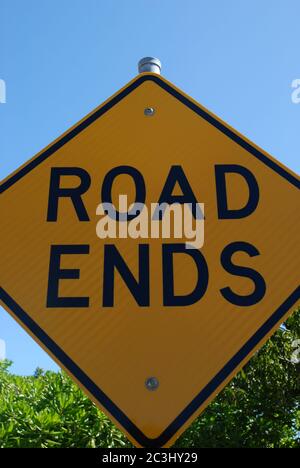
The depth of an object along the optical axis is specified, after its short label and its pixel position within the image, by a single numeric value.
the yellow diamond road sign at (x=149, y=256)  1.33
